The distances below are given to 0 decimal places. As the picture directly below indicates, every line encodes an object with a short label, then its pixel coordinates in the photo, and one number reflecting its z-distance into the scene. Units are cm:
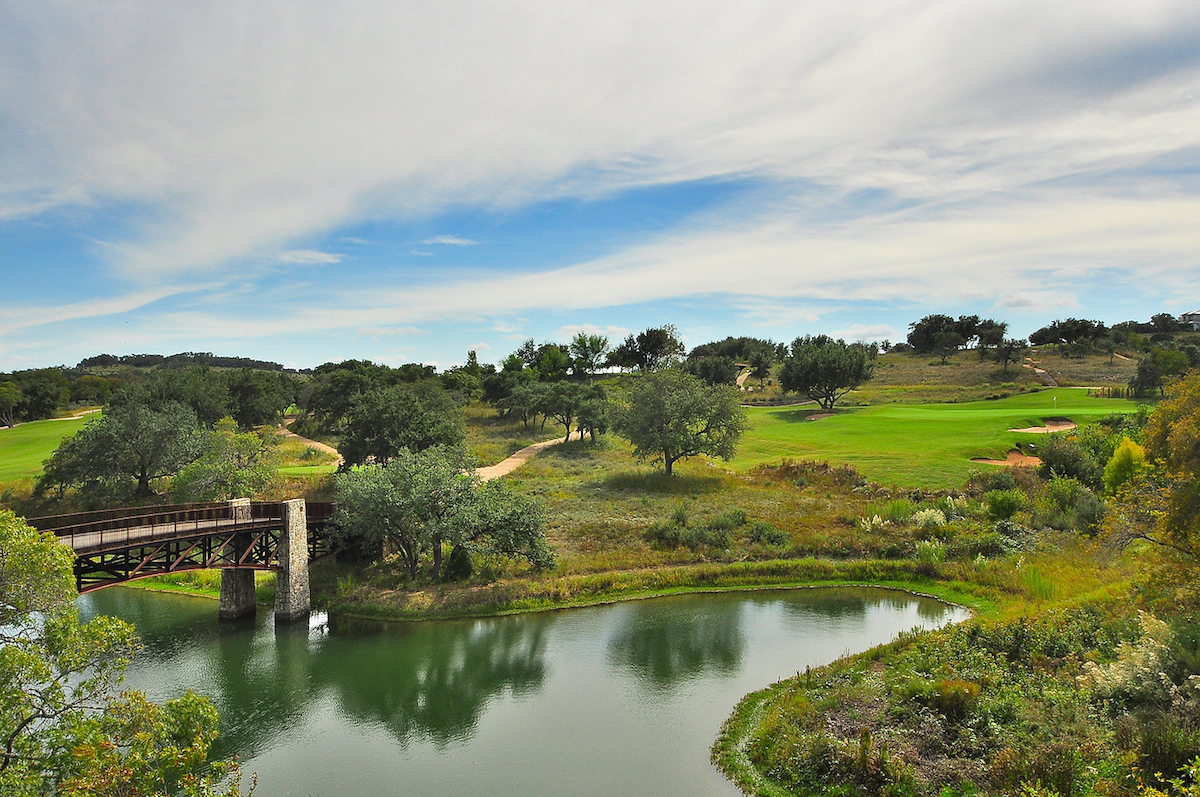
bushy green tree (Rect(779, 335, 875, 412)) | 8075
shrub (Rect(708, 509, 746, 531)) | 3962
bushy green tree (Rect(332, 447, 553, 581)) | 3266
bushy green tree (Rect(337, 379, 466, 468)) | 5088
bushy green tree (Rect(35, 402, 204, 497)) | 4866
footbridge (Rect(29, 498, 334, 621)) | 2670
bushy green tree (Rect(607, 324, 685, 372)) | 12525
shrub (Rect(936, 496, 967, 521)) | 3904
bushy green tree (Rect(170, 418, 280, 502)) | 4297
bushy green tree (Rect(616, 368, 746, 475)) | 5284
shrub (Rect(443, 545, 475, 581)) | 3403
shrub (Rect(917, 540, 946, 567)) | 3409
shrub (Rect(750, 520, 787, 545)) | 3816
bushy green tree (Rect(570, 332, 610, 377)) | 12312
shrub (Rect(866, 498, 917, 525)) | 3947
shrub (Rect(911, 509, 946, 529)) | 3738
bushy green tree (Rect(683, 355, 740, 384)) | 10312
